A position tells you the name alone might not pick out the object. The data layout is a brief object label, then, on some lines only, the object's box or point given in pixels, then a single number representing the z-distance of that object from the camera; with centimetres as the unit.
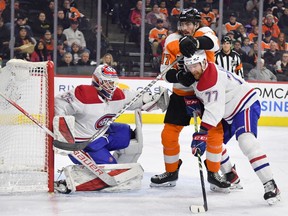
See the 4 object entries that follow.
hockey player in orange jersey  603
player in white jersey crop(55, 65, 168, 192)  623
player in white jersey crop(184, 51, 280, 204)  577
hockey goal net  608
